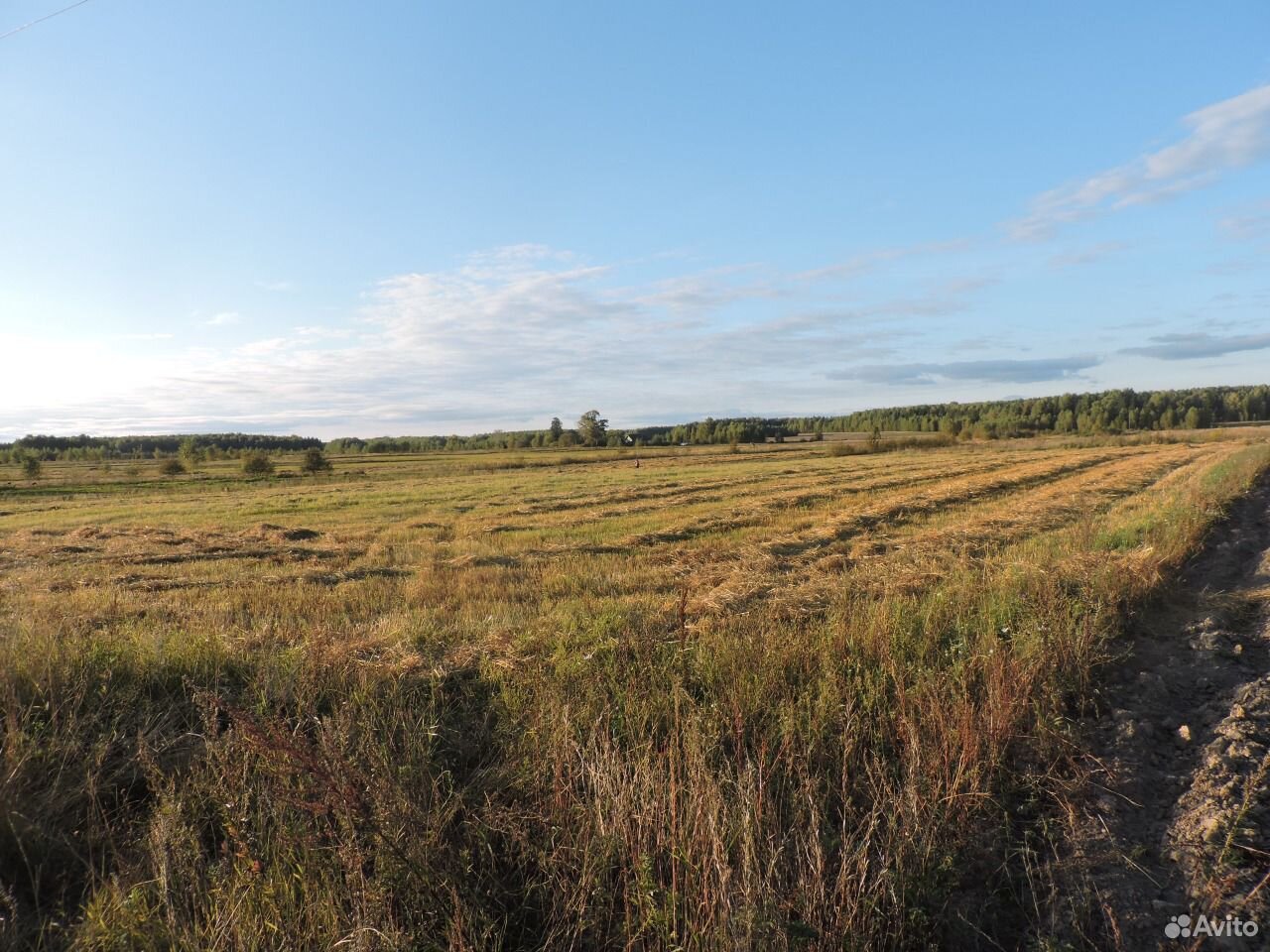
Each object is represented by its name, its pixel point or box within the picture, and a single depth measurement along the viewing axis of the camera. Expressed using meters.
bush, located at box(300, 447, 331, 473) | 71.56
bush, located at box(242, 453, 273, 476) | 68.31
